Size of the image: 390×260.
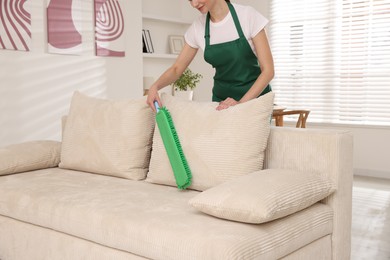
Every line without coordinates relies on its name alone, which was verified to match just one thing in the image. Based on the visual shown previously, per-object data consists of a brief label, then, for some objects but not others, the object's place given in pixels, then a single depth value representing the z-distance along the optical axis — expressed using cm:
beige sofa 162
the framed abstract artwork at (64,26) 412
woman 230
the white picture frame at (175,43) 577
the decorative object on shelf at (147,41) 535
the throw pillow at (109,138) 248
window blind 493
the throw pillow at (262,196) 160
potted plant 501
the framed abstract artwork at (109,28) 456
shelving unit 549
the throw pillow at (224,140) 203
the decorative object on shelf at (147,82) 518
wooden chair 430
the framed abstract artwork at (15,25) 378
